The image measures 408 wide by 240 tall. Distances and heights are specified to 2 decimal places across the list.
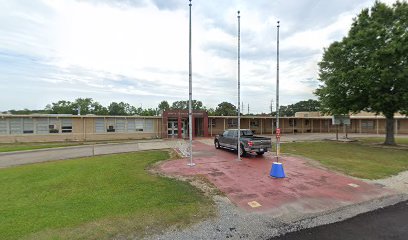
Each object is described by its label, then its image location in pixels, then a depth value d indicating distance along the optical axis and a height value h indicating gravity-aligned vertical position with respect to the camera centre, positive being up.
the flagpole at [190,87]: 11.54 +1.43
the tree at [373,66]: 17.69 +3.99
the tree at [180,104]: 92.54 +4.87
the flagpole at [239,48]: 12.60 +3.64
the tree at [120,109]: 75.00 +2.48
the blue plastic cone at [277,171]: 9.39 -2.20
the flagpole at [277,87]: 9.43 +1.25
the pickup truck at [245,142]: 13.95 -1.63
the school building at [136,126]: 25.58 -1.24
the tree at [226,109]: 70.76 +2.27
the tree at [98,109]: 69.04 +2.27
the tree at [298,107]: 89.02 +3.45
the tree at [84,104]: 66.62 +3.64
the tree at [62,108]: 63.98 +2.47
